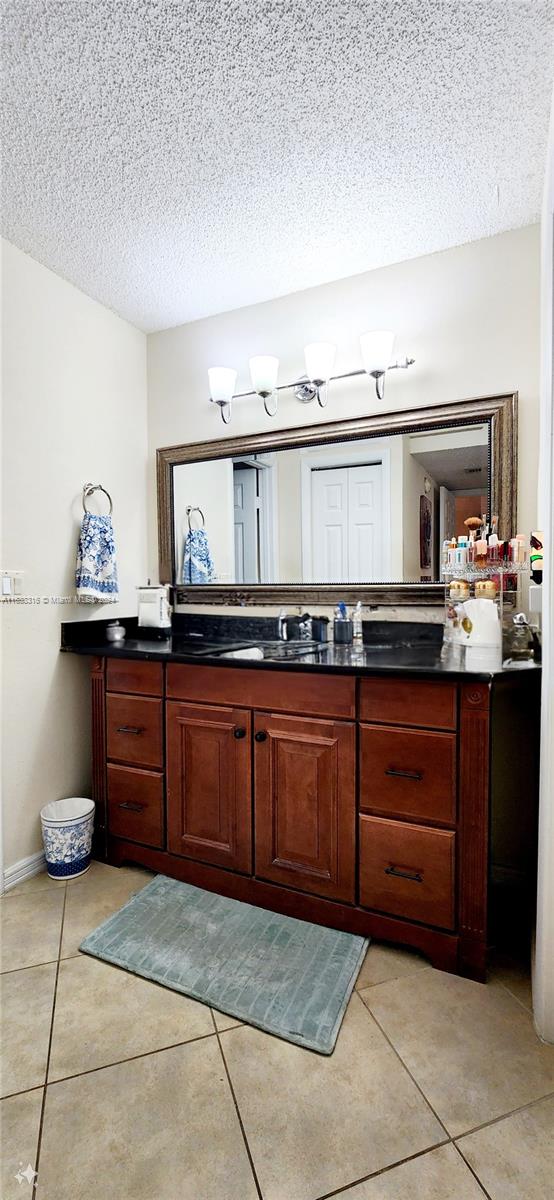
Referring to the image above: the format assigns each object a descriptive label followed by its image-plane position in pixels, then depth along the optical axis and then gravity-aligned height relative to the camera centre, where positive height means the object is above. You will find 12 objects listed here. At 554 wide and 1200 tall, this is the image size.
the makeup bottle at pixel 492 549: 1.88 +0.11
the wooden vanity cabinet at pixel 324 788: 1.53 -0.67
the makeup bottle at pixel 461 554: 1.96 +0.10
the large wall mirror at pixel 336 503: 2.06 +0.34
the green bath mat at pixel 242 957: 1.41 -1.11
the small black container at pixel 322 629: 2.28 -0.19
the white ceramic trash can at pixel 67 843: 2.04 -0.99
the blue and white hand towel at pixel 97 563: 2.31 +0.10
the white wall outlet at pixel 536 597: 1.70 -0.05
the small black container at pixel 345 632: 2.18 -0.20
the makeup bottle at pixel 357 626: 2.18 -0.17
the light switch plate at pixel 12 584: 2.02 +0.01
